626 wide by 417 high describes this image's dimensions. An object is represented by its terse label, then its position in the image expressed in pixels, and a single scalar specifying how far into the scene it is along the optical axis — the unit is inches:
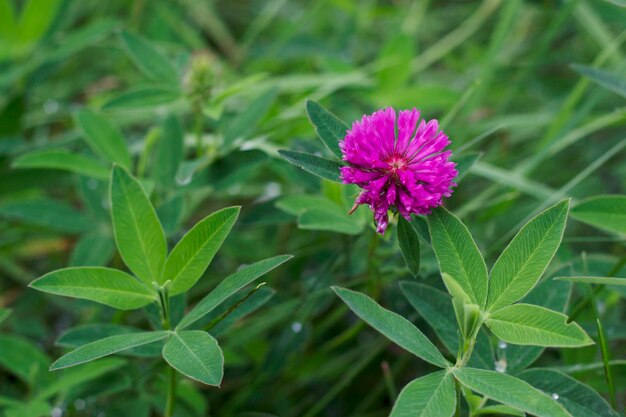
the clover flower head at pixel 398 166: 14.2
